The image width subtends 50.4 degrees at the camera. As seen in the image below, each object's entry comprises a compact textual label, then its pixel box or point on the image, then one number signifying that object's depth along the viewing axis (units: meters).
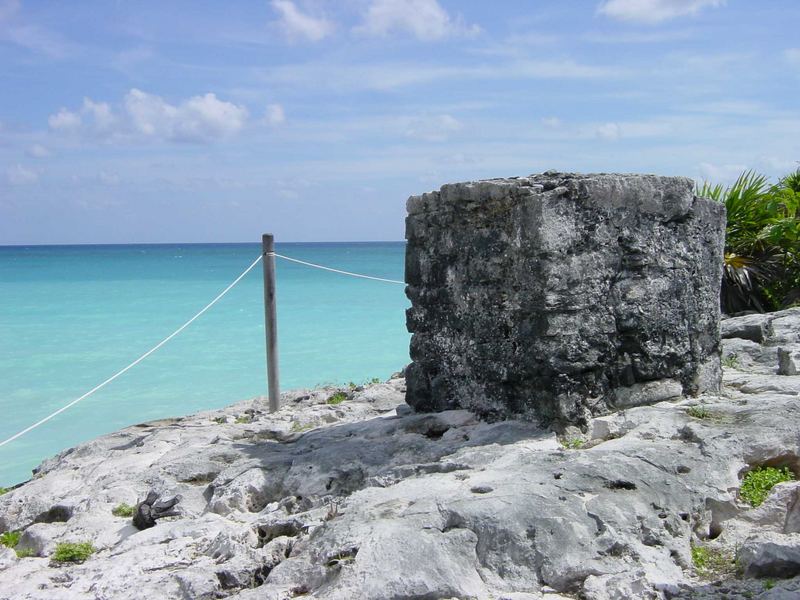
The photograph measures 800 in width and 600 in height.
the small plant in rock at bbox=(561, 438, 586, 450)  4.11
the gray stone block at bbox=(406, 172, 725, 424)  4.32
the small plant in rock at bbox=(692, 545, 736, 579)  3.14
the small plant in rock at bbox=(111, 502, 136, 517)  4.38
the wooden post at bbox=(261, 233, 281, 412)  6.57
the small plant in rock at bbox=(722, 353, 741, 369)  5.50
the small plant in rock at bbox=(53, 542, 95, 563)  3.88
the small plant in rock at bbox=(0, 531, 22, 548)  4.35
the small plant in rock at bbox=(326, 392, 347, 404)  7.10
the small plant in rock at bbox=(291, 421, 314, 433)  5.51
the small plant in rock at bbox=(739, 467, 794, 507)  3.59
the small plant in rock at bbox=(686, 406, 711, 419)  4.24
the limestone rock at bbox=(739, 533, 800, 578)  2.94
